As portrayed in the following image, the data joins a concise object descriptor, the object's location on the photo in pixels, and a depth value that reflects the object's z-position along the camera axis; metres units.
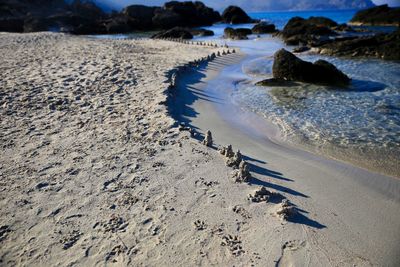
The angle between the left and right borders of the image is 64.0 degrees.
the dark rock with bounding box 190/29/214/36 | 36.78
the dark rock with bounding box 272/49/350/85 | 12.82
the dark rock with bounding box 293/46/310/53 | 22.57
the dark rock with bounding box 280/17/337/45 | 30.91
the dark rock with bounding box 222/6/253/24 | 57.88
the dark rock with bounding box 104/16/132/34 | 40.84
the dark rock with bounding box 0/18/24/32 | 39.56
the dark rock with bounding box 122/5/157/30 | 46.16
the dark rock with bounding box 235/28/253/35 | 34.51
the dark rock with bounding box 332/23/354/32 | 35.95
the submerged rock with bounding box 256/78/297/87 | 12.98
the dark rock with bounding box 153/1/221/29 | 48.34
